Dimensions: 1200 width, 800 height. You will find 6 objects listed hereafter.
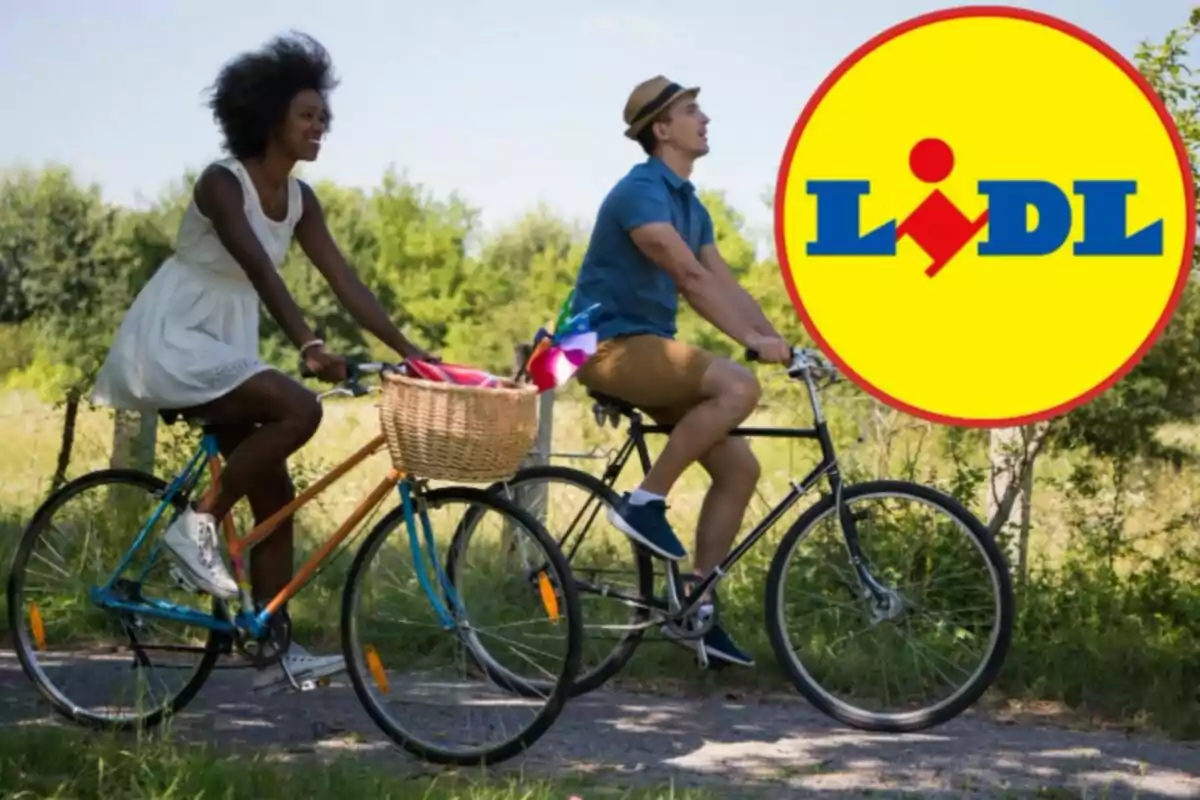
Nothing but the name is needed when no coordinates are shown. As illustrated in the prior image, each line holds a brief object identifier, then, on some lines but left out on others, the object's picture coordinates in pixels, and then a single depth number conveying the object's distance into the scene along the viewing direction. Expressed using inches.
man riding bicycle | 213.8
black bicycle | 214.2
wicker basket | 180.4
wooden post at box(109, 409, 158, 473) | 322.3
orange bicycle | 194.7
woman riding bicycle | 195.5
